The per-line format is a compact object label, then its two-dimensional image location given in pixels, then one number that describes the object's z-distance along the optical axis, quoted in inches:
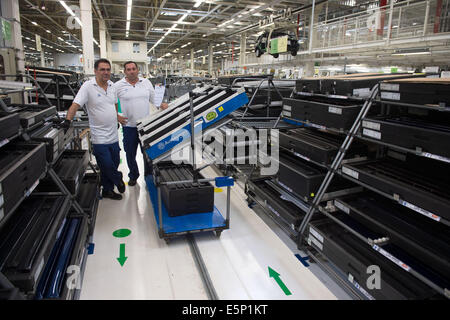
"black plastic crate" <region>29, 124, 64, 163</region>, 110.3
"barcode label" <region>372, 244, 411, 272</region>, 88.8
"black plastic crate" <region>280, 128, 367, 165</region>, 125.0
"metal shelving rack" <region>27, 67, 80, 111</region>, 229.0
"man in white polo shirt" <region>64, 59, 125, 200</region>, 157.2
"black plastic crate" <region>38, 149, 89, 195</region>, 127.5
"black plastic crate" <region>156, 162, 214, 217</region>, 143.4
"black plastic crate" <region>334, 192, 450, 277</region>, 86.9
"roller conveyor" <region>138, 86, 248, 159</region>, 123.1
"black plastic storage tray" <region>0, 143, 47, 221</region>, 71.4
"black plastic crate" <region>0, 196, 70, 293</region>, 75.5
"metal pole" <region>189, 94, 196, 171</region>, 120.5
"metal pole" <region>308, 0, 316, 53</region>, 386.7
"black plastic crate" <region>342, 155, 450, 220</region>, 84.6
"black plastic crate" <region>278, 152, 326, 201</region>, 131.0
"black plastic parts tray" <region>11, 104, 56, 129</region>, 104.9
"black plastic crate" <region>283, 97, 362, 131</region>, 117.6
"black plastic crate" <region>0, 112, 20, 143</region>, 83.8
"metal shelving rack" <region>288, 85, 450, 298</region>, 85.1
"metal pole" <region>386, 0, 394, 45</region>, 277.1
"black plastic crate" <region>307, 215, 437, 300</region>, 88.9
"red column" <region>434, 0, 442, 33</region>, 265.3
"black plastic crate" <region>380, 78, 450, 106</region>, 84.9
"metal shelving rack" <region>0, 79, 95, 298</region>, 101.6
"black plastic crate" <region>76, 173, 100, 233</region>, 141.6
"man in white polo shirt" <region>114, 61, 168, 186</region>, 185.0
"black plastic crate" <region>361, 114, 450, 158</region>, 83.4
